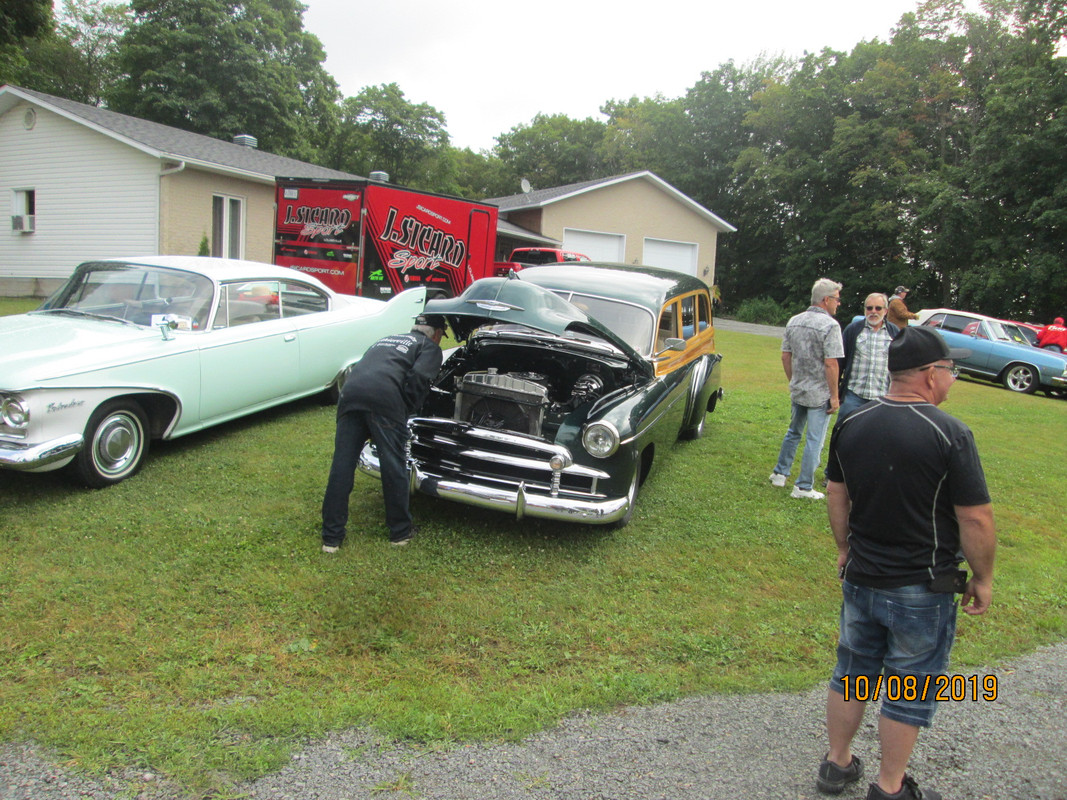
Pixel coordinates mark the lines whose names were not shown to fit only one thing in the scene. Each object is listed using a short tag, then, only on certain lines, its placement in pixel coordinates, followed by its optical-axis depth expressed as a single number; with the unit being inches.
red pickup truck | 832.9
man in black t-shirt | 93.7
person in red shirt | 676.1
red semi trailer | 477.4
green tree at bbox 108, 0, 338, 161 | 1226.0
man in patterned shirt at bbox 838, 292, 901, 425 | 228.2
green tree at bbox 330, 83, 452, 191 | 1657.2
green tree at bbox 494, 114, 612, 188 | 2054.6
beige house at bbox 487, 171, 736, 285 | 1109.1
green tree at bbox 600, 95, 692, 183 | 1729.8
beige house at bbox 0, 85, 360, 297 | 699.4
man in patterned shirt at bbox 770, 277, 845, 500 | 228.7
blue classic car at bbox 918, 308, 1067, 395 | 591.5
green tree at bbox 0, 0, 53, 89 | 576.4
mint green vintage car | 191.8
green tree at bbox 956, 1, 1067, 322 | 973.2
